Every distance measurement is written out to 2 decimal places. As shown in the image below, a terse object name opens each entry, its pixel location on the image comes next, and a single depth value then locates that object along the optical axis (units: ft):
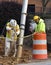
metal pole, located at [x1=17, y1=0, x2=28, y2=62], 40.42
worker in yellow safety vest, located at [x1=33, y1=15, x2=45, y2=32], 42.01
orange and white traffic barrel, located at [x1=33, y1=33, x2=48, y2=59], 39.04
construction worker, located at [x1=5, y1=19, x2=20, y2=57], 44.29
